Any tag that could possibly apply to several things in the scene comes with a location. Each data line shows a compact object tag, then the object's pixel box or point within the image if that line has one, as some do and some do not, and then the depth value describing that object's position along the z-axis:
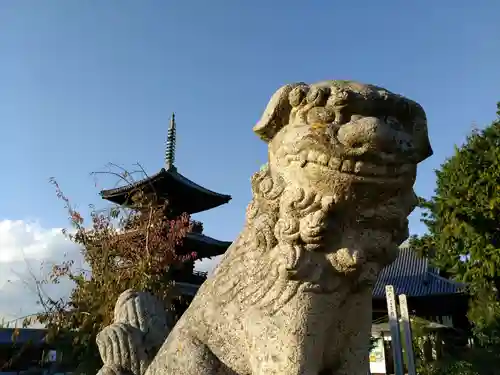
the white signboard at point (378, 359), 12.68
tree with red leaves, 6.29
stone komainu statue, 1.36
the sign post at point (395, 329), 6.25
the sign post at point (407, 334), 5.79
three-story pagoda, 13.19
